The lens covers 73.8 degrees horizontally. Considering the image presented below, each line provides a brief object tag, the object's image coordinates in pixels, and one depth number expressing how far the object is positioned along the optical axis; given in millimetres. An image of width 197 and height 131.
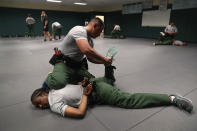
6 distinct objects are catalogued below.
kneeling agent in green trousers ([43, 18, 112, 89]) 1361
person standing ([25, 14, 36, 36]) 9089
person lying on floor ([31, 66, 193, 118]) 1249
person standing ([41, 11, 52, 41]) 6791
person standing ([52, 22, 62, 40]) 7711
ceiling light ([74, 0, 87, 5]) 9812
